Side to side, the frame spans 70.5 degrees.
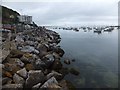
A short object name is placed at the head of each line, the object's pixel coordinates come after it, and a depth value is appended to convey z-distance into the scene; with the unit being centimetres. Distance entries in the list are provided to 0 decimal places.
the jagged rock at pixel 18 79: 552
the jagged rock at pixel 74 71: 806
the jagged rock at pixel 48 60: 772
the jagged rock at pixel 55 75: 621
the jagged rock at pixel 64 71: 764
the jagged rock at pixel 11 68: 609
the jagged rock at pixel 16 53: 749
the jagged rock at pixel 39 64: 724
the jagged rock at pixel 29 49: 877
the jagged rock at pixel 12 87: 504
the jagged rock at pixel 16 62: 675
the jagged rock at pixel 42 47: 1026
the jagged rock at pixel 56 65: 777
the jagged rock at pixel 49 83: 522
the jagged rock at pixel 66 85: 595
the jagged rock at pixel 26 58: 729
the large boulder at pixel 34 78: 549
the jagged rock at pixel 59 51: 1161
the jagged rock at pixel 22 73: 582
